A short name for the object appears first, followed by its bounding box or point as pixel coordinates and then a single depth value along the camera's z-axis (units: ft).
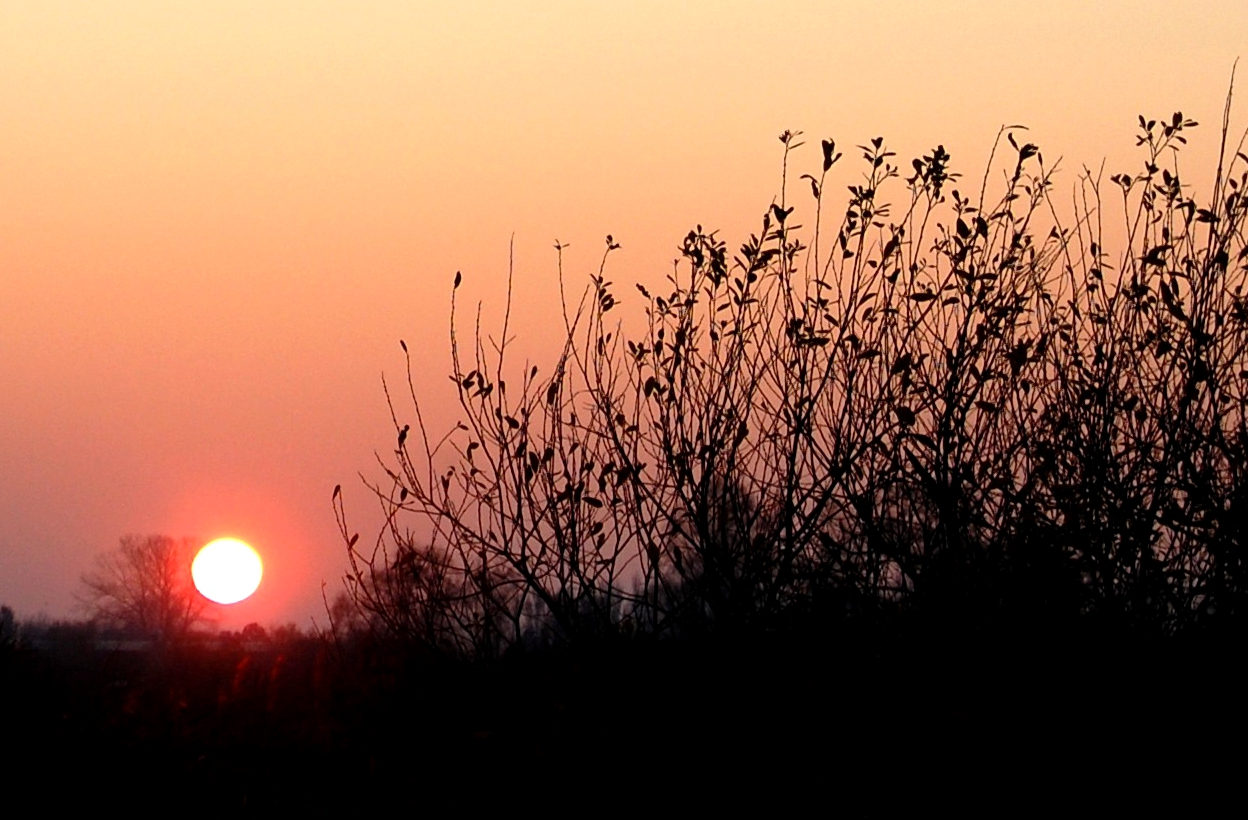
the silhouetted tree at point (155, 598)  389.80
